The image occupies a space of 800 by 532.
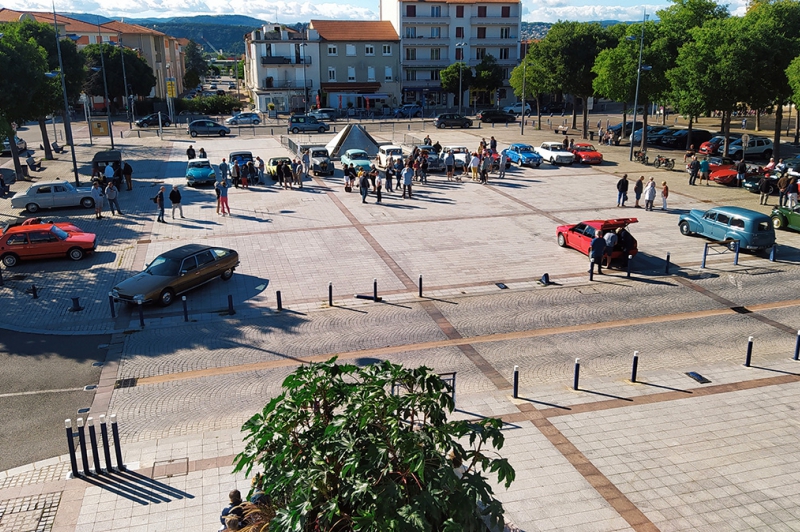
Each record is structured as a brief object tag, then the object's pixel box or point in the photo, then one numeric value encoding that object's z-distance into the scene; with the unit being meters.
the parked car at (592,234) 21.08
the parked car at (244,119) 66.06
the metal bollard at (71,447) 10.74
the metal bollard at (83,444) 10.67
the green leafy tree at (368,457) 5.89
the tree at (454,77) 77.50
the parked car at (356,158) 36.88
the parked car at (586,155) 40.72
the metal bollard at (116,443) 10.80
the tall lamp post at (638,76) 38.87
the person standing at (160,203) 27.52
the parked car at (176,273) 17.94
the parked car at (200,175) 34.56
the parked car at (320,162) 37.19
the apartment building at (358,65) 80.50
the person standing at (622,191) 28.70
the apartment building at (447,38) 81.69
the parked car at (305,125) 59.22
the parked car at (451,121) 61.78
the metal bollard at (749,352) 14.50
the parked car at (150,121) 64.06
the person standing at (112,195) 28.42
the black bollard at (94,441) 10.85
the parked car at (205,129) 57.19
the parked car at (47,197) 29.81
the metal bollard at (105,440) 10.66
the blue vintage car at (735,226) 22.30
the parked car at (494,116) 67.02
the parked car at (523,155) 39.44
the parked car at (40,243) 21.88
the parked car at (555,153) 40.22
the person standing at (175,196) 27.72
